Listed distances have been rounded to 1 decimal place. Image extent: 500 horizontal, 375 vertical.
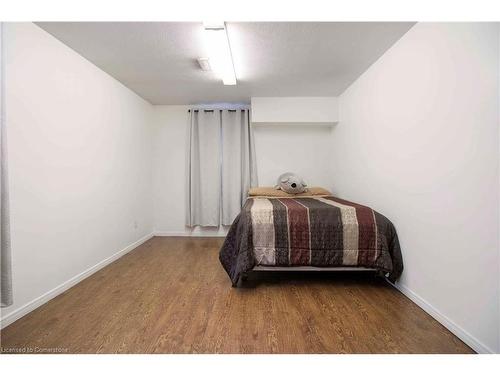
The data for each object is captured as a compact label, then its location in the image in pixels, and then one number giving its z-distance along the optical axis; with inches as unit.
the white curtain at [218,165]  147.2
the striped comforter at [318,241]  76.0
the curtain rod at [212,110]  147.6
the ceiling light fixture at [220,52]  66.6
